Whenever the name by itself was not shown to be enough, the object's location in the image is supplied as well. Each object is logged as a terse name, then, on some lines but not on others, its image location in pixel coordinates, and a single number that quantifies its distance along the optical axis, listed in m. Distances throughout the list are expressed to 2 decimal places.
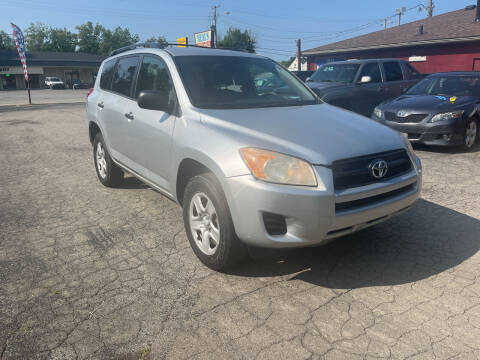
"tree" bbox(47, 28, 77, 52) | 95.88
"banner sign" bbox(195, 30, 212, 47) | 29.83
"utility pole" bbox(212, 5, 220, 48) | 57.50
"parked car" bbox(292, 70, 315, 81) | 16.89
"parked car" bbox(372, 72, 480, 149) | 7.12
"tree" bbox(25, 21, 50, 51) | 95.12
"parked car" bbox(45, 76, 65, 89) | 56.81
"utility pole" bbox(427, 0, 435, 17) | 47.47
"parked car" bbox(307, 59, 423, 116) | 9.28
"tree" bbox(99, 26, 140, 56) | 94.32
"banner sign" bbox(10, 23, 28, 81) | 23.23
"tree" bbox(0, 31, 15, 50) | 90.09
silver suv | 2.71
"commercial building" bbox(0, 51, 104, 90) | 62.62
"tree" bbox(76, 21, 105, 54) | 96.62
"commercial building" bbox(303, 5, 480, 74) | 21.36
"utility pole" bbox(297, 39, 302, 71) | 36.92
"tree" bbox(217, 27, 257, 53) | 78.56
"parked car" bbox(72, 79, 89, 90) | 57.42
